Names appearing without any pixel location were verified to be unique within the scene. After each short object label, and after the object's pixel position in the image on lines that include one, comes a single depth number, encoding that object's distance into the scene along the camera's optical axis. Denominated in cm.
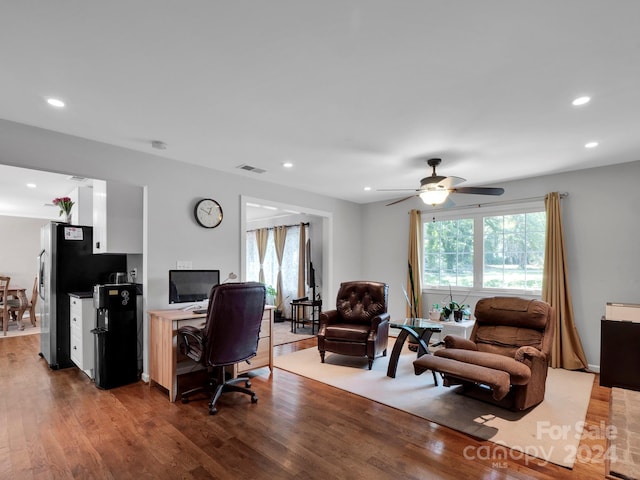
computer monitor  371
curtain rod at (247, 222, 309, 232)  708
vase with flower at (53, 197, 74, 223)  476
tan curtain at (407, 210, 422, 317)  568
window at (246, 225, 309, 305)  737
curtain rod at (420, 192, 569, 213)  459
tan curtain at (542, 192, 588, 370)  420
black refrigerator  402
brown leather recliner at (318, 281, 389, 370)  410
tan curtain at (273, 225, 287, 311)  758
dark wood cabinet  347
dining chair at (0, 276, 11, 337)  588
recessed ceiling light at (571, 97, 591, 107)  243
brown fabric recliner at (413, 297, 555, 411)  271
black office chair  289
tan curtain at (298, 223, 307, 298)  709
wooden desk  316
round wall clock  409
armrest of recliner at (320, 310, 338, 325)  451
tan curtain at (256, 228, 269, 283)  809
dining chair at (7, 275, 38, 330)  637
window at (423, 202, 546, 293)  473
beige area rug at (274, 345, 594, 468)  242
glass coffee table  378
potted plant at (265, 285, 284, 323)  750
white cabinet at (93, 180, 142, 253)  348
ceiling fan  355
